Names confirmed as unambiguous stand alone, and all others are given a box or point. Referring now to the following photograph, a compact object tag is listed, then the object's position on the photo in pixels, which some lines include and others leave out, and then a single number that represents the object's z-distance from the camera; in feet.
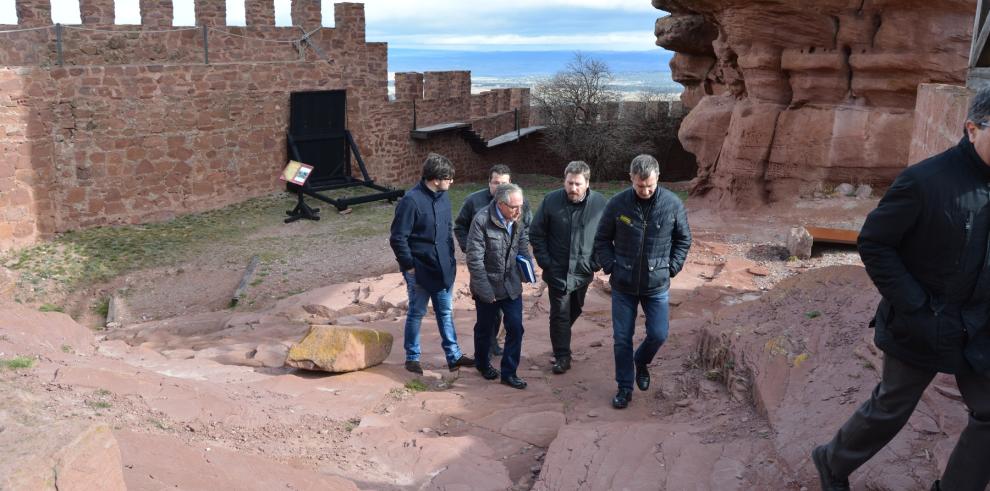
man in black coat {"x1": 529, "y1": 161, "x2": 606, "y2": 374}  19.62
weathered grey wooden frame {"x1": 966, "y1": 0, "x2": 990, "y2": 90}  17.94
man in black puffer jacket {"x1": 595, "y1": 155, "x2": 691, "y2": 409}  17.44
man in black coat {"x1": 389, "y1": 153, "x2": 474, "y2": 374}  20.21
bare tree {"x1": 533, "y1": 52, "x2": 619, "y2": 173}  88.07
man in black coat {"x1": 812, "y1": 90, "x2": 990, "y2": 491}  10.11
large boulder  20.61
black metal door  56.39
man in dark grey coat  18.98
